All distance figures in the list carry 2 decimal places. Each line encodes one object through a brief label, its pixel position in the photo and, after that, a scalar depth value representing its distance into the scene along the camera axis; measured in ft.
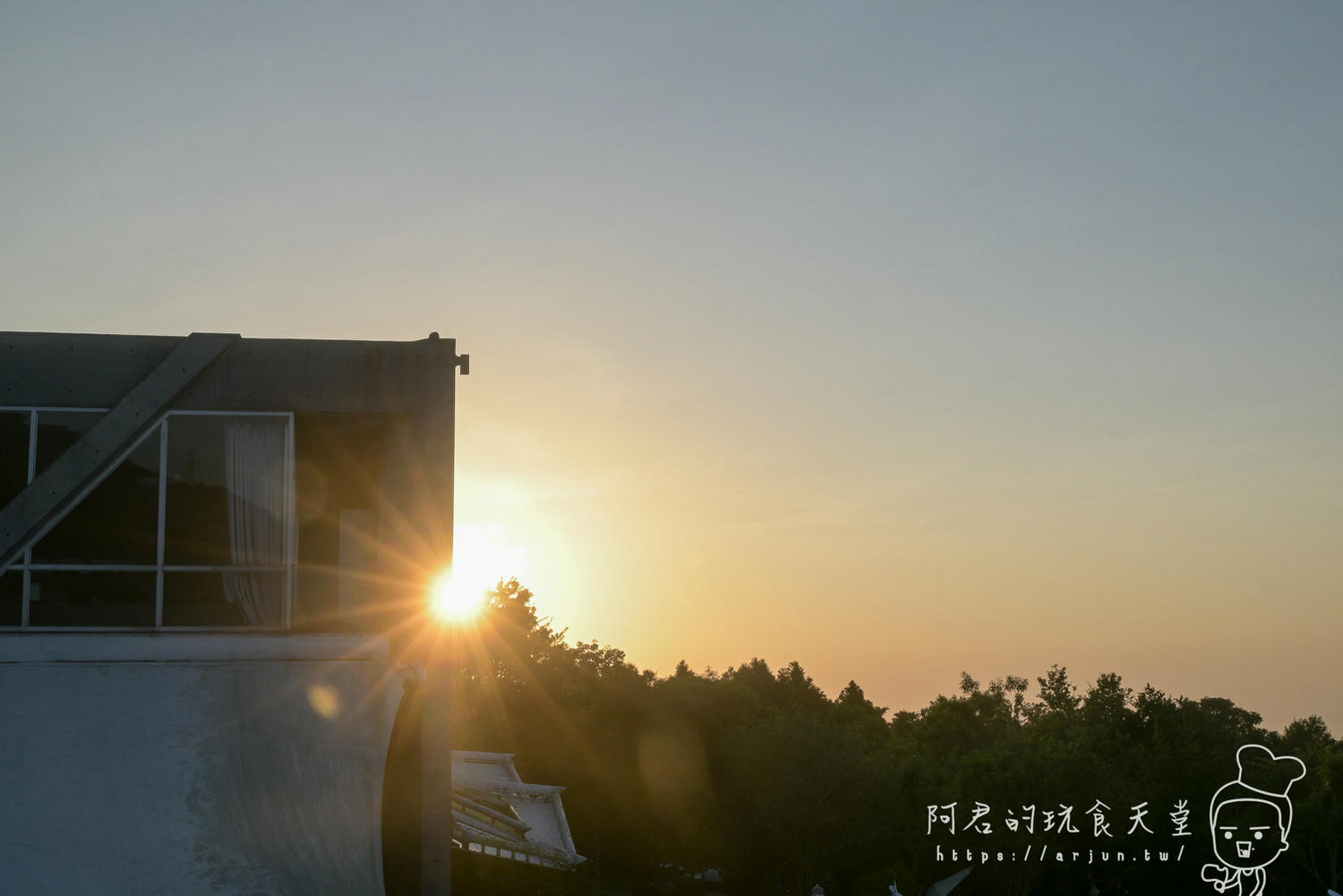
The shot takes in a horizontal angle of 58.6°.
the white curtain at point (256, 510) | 53.52
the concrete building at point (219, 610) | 45.57
